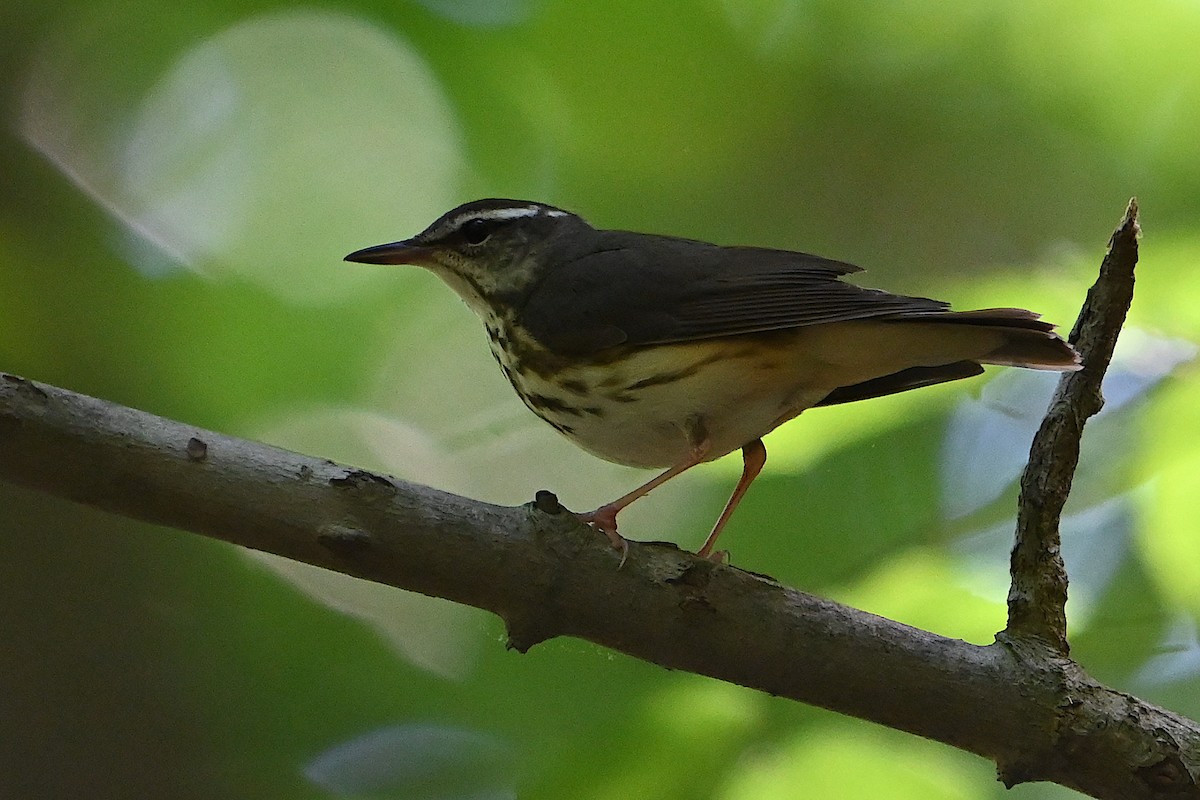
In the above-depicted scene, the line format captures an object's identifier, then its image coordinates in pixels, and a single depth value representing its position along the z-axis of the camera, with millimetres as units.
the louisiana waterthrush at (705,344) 3943
